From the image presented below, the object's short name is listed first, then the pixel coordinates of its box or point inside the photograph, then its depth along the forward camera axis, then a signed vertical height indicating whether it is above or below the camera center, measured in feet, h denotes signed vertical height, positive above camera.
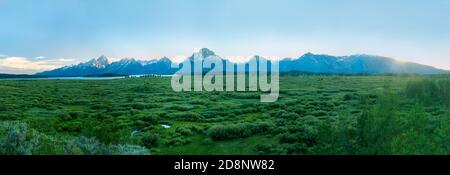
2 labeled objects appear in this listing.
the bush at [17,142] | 58.49 -9.85
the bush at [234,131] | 89.97 -12.90
